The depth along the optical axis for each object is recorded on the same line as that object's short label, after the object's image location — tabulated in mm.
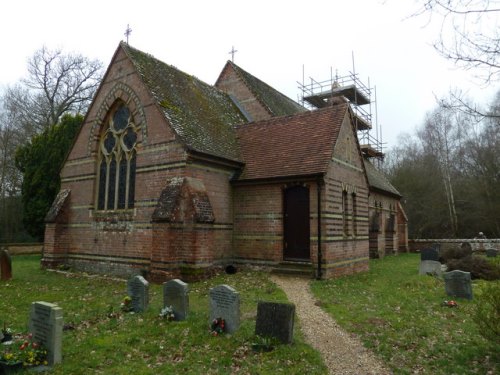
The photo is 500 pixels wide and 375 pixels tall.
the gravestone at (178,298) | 8514
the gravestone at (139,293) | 9238
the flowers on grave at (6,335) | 6869
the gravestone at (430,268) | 15258
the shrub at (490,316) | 5902
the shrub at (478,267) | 14547
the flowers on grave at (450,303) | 9953
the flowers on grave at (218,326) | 7588
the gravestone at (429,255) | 18422
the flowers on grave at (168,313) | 8500
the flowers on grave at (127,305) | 9344
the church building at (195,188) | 14016
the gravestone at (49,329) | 6160
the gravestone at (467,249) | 21652
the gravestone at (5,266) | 14788
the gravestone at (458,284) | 10836
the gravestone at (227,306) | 7637
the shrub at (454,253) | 20984
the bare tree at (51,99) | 31891
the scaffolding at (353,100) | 32344
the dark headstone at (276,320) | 6875
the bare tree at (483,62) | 5227
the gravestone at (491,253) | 23741
